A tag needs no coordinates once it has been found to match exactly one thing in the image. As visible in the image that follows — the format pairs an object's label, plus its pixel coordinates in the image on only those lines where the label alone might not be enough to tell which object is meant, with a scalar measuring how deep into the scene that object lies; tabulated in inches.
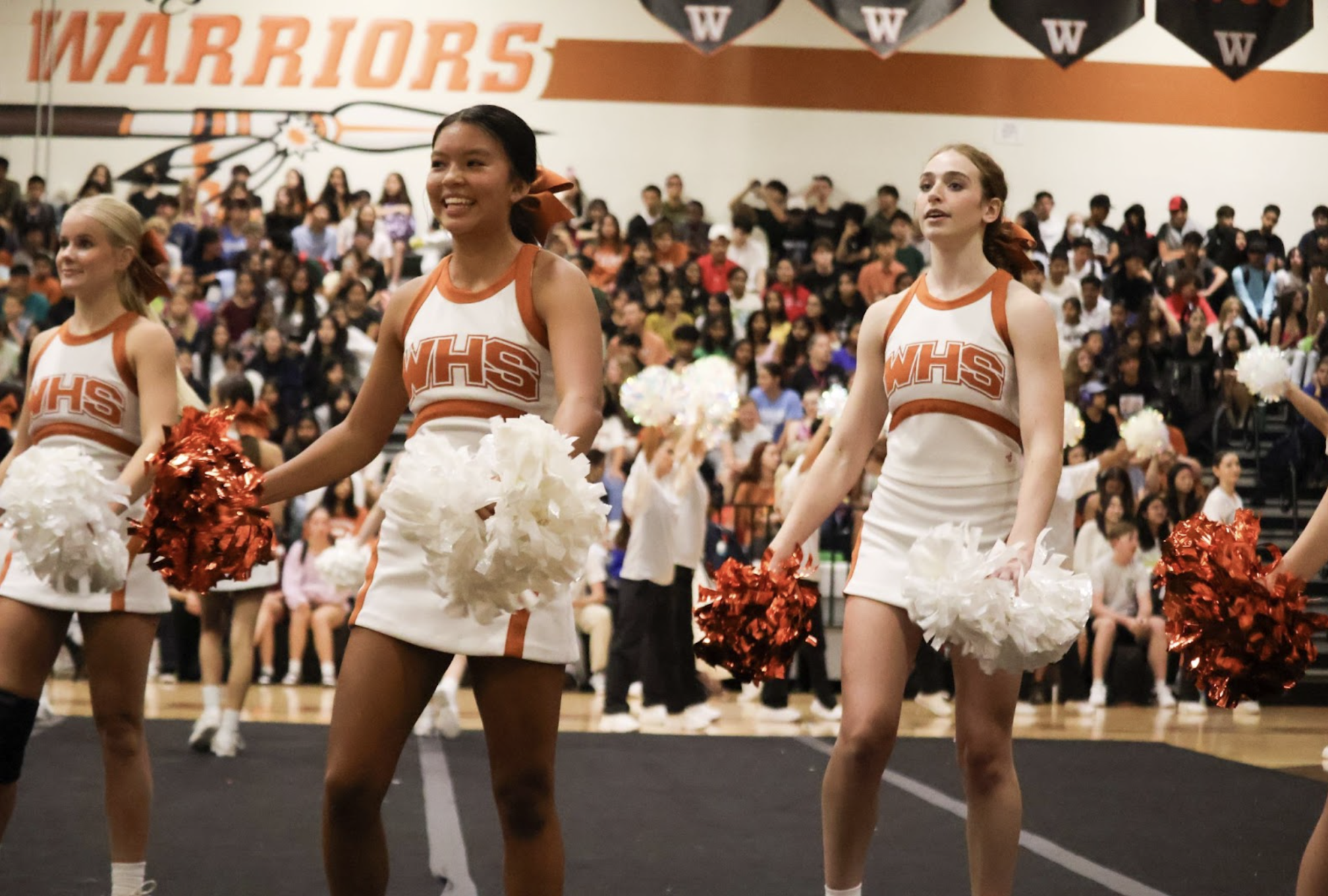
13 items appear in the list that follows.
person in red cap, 616.7
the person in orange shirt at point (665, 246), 579.5
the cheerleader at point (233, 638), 260.1
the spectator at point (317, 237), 574.2
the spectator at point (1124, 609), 406.9
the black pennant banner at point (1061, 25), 639.1
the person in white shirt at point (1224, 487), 414.3
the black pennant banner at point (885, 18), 624.7
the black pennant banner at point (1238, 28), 645.9
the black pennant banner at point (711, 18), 626.5
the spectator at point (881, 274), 568.7
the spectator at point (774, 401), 460.8
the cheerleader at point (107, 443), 135.8
